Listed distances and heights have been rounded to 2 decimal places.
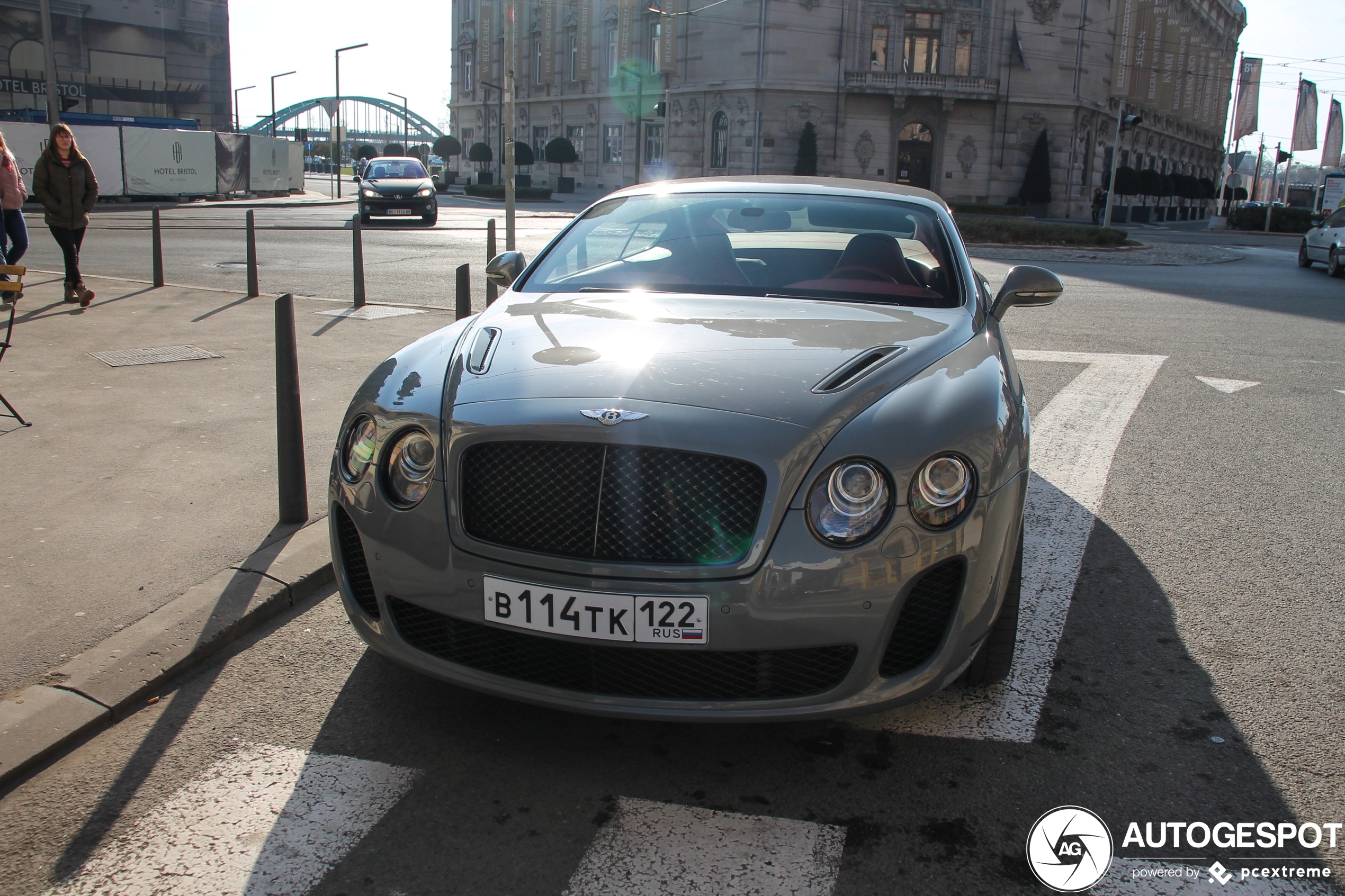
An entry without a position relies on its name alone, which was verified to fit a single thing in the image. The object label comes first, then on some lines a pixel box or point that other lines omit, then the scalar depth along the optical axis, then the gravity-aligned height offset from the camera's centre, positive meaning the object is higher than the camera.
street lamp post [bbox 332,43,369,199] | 46.88 +3.51
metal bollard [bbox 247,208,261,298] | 11.22 -0.62
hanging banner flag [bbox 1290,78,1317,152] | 53.06 +6.05
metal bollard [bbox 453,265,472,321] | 8.55 -0.62
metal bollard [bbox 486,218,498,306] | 9.83 -0.25
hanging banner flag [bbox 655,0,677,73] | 52.91 +8.85
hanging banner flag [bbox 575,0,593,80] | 62.59 +10.31
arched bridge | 146.25 +13.09
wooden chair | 5.74 -0.45
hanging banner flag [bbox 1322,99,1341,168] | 61.03 +5.91
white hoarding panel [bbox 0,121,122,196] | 31.98 +1.78
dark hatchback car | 26.89 +0.55
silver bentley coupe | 2.46 -0.70
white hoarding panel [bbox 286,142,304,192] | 47.03 +1.99
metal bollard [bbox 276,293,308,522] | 4.19 -0.84
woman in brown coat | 10.16 +0.13
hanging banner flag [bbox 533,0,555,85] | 66.88 +10.92
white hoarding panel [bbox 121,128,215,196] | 35.44 +1.59
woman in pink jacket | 10.14 -0.07
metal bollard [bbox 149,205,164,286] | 11.65 -0.46
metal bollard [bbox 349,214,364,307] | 10.58 -0.55
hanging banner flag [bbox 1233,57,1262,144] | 56.34 +7.59
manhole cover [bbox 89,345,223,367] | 7.50 -1.04
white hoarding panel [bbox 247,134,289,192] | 43.72 +1.94
